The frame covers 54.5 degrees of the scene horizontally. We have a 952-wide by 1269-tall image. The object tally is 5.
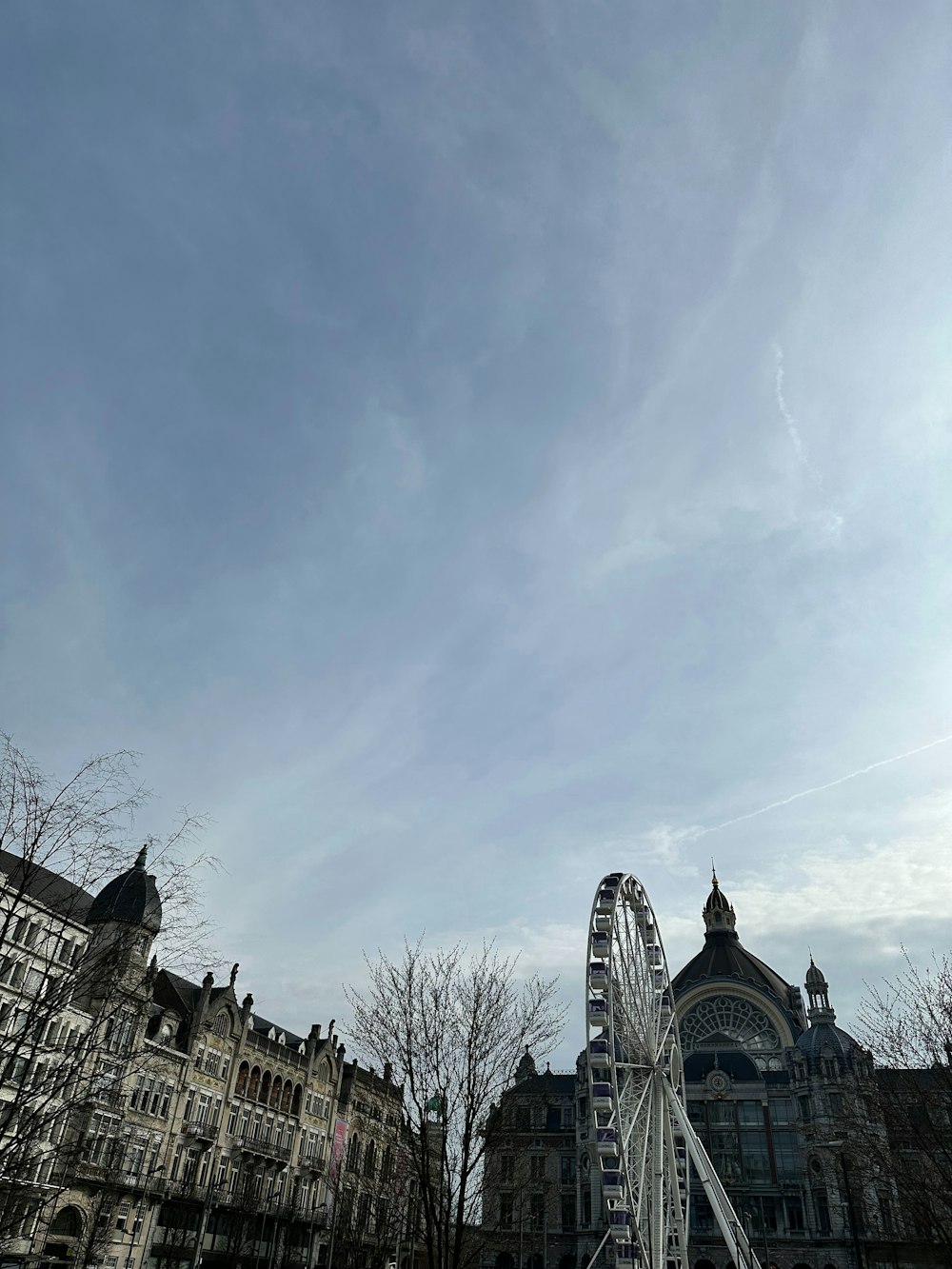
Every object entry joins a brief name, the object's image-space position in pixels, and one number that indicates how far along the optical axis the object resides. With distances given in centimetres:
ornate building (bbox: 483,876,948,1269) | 7594
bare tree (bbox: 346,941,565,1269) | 2878
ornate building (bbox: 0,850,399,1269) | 4403
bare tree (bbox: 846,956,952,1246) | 3053
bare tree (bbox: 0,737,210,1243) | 1298
